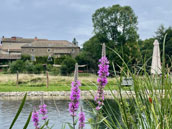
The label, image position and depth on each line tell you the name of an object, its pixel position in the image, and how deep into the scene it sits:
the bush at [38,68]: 30.97
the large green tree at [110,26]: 34.66
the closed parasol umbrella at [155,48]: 10.31
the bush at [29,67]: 30.80
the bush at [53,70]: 28.65
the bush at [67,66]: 29.98
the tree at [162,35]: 31.59
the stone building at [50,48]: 50.25
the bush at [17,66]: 31.17
